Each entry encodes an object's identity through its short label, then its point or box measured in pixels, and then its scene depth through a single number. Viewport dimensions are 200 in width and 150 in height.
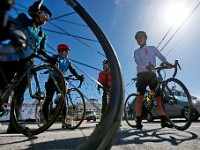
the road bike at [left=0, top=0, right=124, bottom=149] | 0.45
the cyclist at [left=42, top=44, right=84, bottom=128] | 1.64
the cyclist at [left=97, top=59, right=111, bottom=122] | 2.96
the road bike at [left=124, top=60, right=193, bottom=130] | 2.00
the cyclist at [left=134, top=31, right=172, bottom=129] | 2.27
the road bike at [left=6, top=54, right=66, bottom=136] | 1.25
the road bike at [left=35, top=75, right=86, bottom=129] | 2.48
